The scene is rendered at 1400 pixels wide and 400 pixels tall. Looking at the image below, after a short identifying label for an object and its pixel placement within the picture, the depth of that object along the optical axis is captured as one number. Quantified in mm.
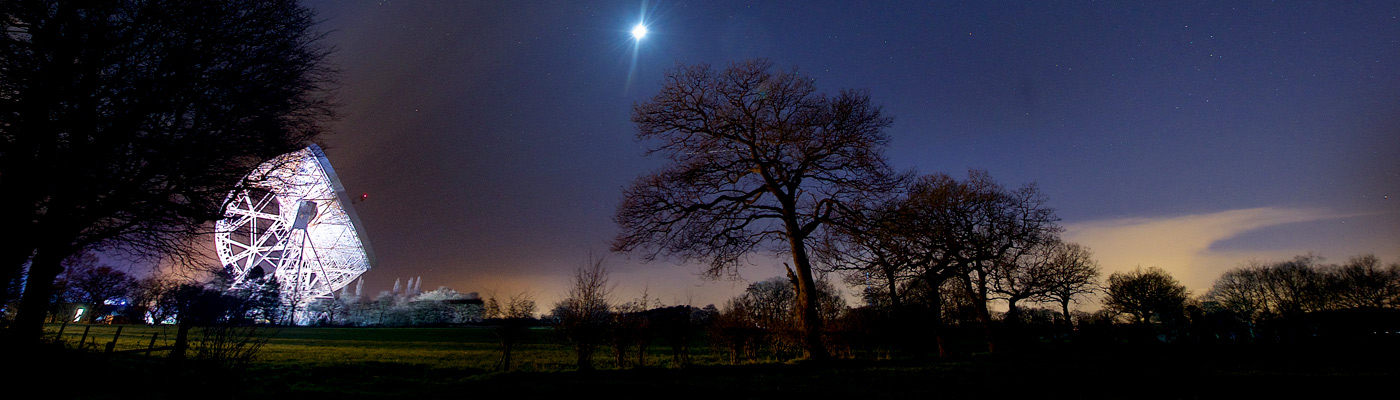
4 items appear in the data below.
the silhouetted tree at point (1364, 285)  46625
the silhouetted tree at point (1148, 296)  43688
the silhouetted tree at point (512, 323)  13203
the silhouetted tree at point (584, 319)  12172
